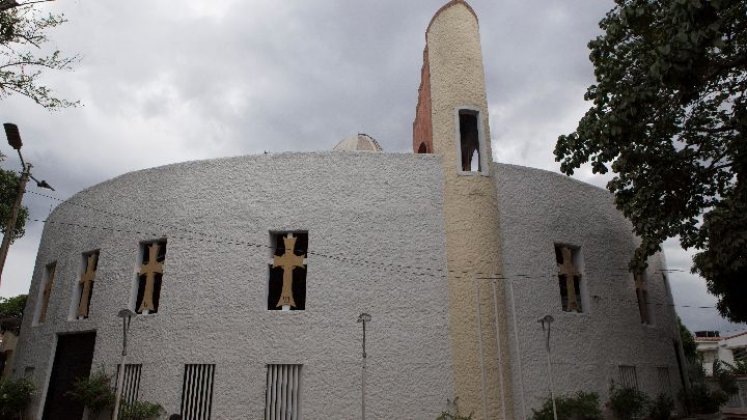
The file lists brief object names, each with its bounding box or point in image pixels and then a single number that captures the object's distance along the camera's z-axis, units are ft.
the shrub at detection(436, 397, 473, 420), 39.68
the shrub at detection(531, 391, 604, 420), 42.47
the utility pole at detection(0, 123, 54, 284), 35.63
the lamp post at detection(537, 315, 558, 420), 38.93
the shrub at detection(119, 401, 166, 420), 42.37
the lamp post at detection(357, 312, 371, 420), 40.00
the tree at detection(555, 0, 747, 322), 35.96
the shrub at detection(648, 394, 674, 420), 50.93
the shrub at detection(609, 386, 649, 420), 47.02
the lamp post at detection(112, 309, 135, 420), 36.78
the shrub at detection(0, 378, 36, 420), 50.29
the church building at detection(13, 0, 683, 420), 42.55
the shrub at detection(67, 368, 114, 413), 44.78
